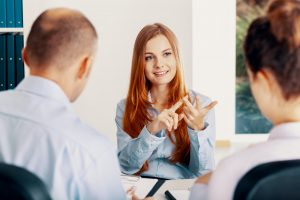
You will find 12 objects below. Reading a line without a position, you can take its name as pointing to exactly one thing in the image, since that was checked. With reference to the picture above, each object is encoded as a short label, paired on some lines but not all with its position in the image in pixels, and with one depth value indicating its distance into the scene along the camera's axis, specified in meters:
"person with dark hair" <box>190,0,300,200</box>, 1.09
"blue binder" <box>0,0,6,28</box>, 3.32
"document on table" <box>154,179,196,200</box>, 1.75
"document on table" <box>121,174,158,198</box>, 1.83
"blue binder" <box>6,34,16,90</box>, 3.32
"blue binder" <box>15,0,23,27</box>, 3.35
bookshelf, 3.33
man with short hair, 1.23
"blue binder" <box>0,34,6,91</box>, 3.33
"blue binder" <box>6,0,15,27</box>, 3.33
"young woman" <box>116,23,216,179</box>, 2.25
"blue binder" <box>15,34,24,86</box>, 3.33
